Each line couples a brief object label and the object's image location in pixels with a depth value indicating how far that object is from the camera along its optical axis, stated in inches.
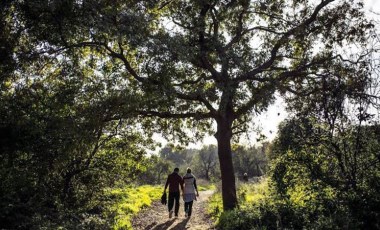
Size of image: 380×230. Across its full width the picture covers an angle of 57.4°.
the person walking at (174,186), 563.2
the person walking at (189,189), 567.8
